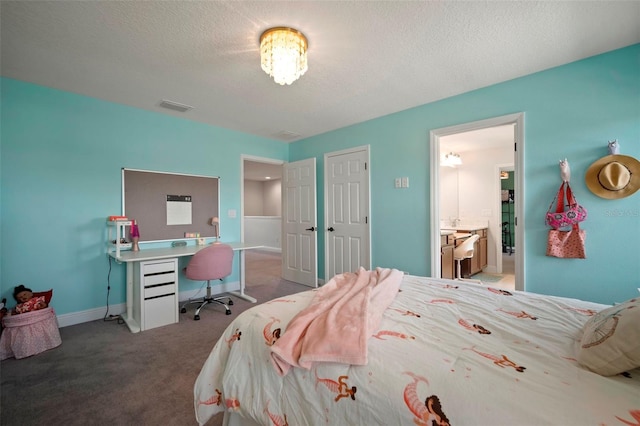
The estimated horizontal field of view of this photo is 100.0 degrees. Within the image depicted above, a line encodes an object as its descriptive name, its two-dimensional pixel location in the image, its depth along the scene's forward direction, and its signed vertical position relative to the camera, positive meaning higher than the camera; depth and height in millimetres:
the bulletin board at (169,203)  3271 +151
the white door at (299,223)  4309 -161
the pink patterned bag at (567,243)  2279 -271
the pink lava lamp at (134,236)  3117 -252
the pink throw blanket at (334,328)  1026 -493
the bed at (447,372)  756 -525
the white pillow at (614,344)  823 -430
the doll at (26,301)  2338 -779
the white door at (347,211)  3791 +31
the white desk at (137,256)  2719 -438
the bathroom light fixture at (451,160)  4922 +984
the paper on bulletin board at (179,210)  3552 +56
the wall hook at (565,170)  2303 +359
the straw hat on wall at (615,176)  2088 +282
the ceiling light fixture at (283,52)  1882 +1158
